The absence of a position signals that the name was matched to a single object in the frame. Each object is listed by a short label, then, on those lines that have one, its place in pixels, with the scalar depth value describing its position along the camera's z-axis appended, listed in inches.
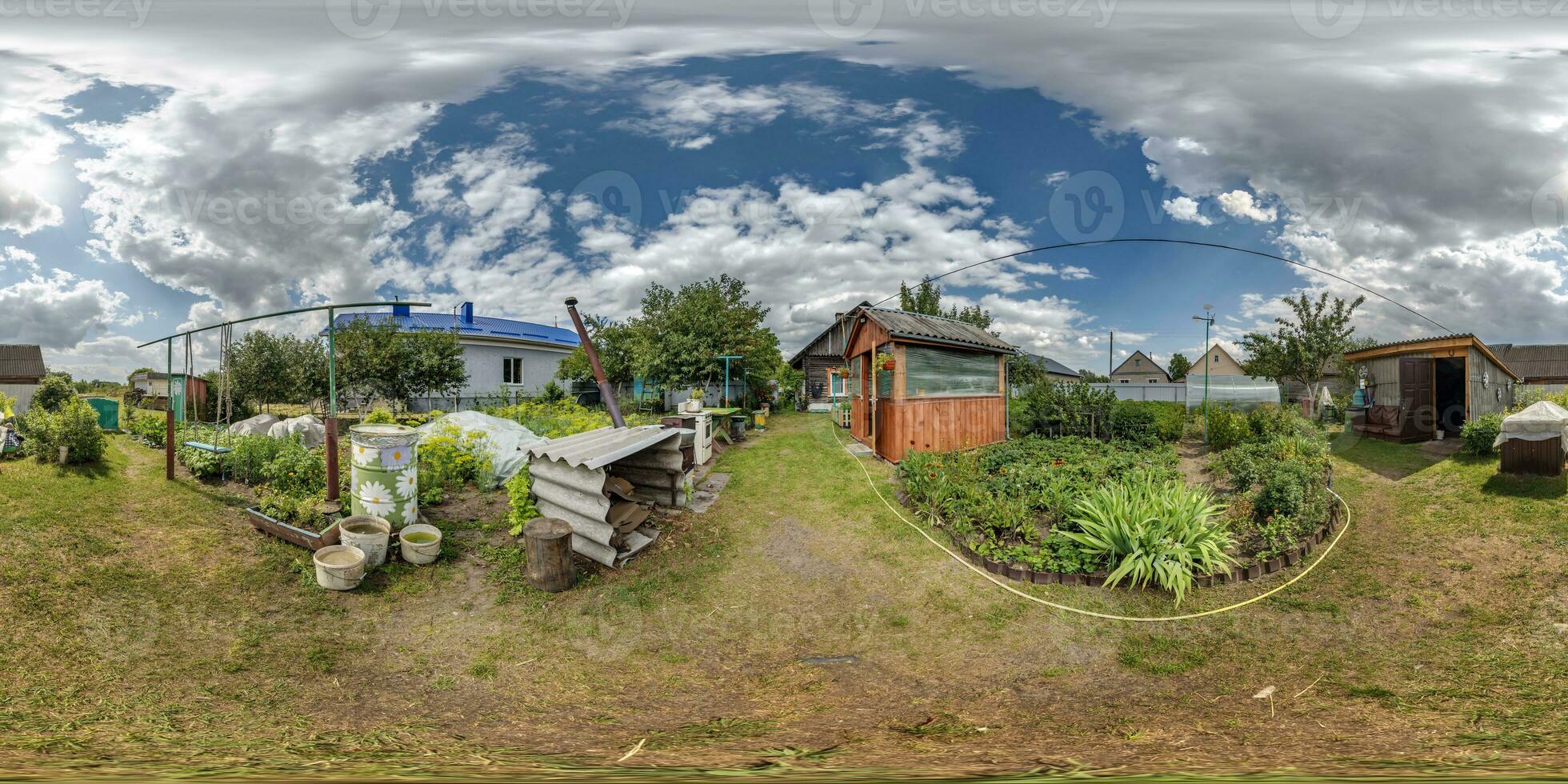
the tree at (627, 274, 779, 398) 802.8
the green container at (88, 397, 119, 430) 572.7
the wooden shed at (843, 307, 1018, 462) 490.6
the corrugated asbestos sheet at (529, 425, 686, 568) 282.0
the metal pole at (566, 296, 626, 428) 470.0
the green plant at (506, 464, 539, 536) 309.6
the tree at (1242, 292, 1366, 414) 923.4
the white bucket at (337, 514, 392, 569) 271.1
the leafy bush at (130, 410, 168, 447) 500.1
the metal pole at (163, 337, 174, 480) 365.6
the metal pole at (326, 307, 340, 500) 302.7
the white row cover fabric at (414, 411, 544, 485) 394.3
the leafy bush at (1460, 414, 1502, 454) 405.7
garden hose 236.8
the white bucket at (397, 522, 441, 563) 279.0
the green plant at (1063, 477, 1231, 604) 247.9
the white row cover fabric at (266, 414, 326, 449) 456.1
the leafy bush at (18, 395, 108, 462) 358.6
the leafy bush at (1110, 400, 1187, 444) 533.3
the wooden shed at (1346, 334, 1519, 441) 510.9
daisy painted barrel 296.8
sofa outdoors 531.2
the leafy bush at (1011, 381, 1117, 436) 546.9
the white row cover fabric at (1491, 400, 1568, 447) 337.1
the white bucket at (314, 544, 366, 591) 254.1
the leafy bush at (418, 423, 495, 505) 378.3
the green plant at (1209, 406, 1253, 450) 506.6
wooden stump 260.4
